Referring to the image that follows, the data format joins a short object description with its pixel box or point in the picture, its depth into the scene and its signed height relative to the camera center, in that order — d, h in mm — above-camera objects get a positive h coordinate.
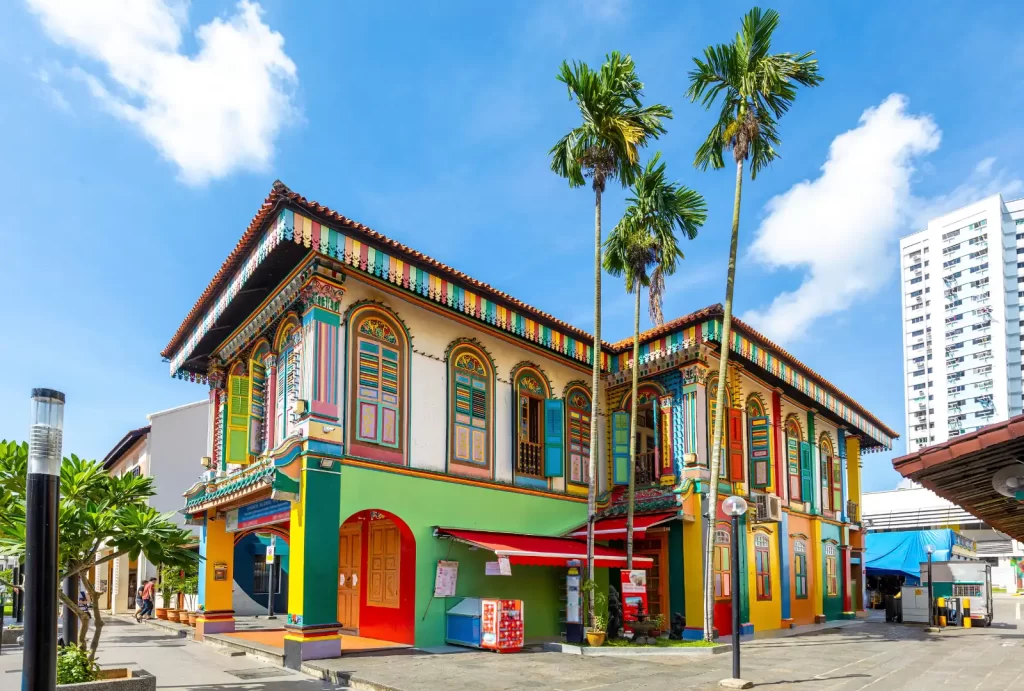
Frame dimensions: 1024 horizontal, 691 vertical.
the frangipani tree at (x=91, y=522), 9531 -568
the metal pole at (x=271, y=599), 22211 -3436
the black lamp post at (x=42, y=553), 5480 -535
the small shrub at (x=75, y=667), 8945 -2129
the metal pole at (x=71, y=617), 10305 -1874
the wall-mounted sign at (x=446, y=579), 15711 -2020
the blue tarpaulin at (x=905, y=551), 29359 -2869
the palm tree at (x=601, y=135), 15680 +6494
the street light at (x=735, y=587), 11516 -1593
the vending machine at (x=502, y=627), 14844 -2772
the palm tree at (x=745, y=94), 16062 +7531
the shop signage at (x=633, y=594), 16469 -2408
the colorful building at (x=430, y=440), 14227 +714
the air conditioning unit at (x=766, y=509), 19891 -853
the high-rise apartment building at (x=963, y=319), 99562 +19660
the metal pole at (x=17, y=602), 17750 -3093
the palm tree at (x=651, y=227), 17969 +5462
